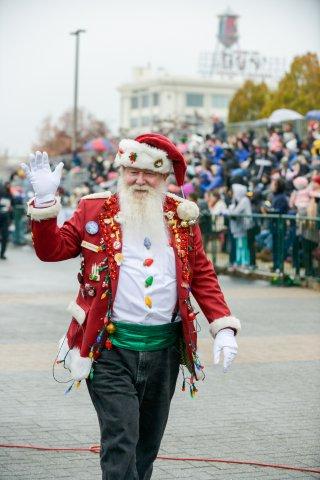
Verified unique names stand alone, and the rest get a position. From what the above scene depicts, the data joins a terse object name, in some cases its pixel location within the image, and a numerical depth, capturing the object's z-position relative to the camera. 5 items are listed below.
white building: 130.12
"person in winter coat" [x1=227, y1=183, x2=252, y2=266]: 19.83
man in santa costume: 5.08
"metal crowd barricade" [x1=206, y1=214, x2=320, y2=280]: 17.62
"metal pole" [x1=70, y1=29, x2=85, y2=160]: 52.53
